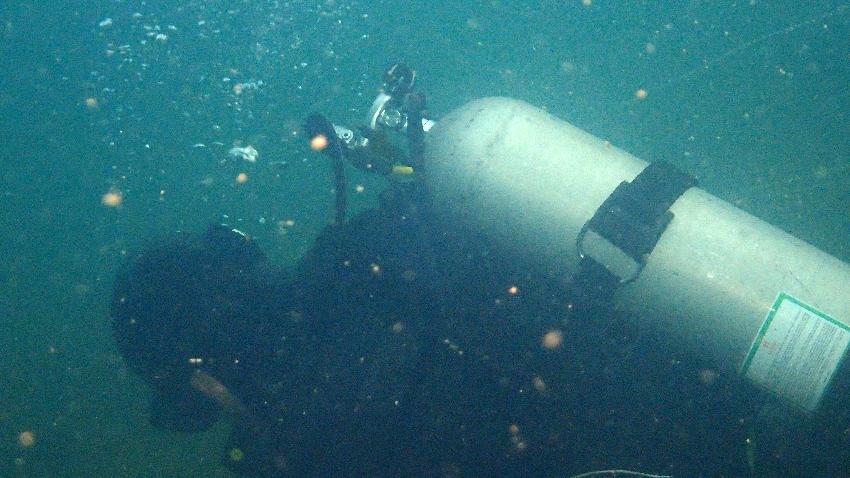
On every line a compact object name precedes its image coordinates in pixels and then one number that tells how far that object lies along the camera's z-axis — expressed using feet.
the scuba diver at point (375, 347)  8.63
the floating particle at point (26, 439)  22.61
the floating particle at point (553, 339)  8.95
